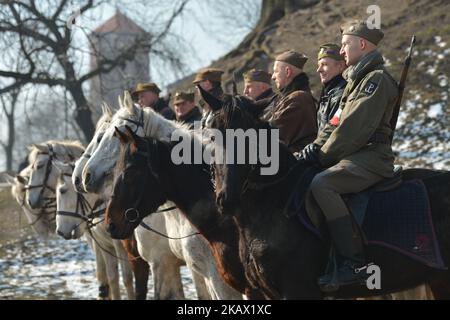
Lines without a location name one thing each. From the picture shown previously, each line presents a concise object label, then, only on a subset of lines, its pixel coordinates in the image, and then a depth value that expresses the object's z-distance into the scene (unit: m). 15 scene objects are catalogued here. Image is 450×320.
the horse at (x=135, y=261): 9.60
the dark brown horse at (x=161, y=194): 6.81
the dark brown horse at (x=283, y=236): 6.06
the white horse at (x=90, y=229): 10.50
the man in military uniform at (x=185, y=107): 9.40
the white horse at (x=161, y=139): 7.71
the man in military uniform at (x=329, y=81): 6.86
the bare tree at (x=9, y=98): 21.73
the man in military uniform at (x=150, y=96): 10.42
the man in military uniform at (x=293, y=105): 7.22
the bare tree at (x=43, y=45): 21.17
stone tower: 23.48
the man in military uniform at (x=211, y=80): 9.12
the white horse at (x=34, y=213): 12.40
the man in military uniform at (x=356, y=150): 6.04
